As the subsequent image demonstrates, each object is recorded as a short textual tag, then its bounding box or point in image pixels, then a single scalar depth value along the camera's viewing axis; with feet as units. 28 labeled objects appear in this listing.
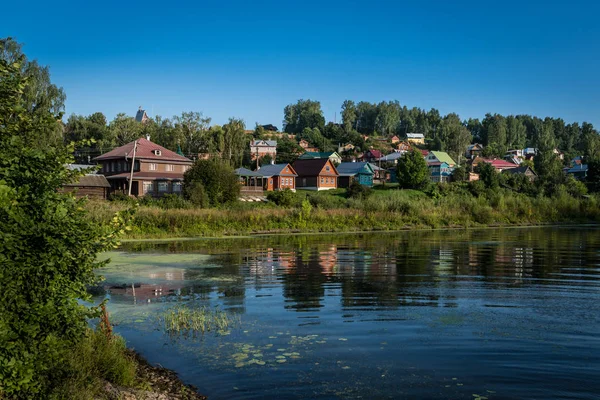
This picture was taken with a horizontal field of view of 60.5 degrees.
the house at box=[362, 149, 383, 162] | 498.28
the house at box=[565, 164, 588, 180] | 426.76
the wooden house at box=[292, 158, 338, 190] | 316.29
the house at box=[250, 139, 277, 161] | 437.17
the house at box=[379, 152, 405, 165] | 463.83
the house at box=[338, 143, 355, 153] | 562.99
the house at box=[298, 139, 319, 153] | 556.59
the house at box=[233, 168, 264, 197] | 245.24
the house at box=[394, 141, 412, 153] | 617.21
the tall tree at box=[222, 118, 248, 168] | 311.06
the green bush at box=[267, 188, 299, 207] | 224.12
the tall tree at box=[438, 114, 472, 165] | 519.60
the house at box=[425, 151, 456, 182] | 402.31
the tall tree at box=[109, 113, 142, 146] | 331.98
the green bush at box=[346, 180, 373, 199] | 261.65
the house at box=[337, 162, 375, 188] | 345.14
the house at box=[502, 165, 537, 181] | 409.90
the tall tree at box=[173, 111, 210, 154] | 325.83
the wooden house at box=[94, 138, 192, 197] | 232.32
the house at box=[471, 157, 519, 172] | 493.56
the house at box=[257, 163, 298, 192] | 300.20
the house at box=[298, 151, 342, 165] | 441.19
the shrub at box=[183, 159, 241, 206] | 193.67
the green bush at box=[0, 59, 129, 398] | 21.20
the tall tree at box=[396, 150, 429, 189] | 311.88
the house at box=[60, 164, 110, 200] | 213.05
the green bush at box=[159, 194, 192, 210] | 172.99
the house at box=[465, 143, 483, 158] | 647.51
